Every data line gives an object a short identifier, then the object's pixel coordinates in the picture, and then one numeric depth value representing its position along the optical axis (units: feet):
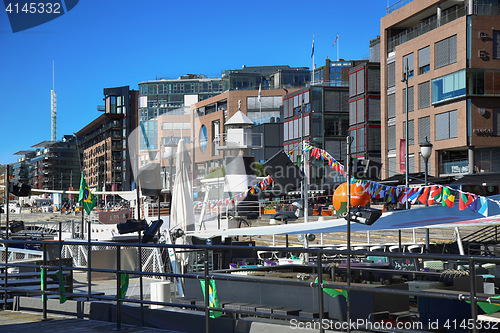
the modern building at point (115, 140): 476.95
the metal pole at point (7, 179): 71.09
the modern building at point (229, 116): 270.67
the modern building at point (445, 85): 141.69
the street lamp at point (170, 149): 100.15
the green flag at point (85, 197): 84.69
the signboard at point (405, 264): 51.26
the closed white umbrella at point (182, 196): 72.38
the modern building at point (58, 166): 621.31
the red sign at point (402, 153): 165.27
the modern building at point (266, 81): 320.09
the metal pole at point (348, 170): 42.60
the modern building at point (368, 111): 192.03
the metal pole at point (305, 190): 57.80
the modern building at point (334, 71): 268.41
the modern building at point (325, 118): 222.28
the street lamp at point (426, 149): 75.46
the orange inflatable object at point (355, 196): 58.08
